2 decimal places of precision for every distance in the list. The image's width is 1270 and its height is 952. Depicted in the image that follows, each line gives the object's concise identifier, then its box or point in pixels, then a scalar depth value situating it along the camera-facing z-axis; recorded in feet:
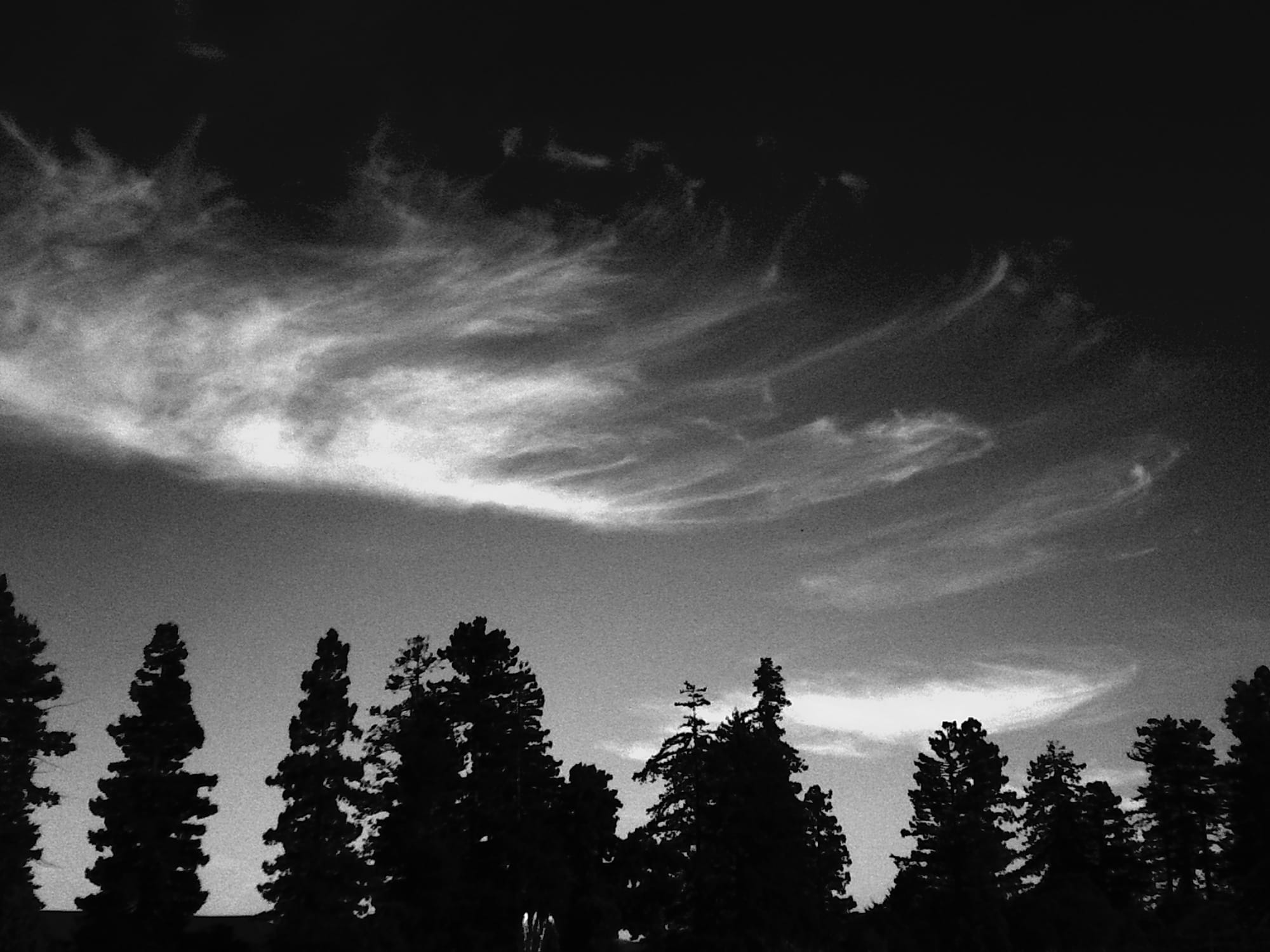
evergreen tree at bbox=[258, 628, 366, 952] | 146.00
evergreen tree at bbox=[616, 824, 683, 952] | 180.65
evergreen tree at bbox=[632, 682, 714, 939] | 185.47
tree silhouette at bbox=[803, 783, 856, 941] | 234.17
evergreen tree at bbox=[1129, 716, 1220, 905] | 254.27
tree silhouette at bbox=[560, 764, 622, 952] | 167.43
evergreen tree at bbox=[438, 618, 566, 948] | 163.22
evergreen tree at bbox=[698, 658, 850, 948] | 180.75
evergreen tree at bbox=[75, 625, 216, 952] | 148.97
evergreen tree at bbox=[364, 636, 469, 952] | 160.97
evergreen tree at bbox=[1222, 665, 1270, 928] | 167.94
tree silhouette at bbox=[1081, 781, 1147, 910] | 253.65
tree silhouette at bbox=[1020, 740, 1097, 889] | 260.42
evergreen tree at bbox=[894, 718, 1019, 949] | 210.38
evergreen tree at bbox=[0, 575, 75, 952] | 148.05
